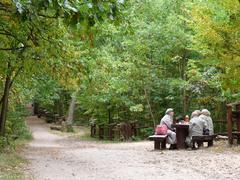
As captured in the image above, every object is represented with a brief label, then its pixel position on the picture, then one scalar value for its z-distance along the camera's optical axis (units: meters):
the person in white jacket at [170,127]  14.97
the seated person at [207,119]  15.45
